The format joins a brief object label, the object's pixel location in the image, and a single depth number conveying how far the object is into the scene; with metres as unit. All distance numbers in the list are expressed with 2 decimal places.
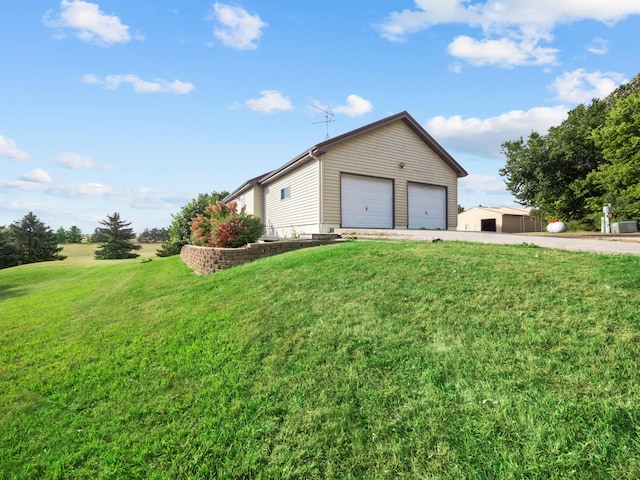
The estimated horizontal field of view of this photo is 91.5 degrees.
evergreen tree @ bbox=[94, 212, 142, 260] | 36.69
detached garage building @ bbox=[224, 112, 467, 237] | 12.16
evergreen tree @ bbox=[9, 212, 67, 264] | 34.38
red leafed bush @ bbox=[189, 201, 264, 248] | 9.20
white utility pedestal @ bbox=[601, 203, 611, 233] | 18.73
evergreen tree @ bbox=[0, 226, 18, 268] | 30.03
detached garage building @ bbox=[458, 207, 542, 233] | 37.56
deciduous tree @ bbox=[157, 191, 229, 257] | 23.52
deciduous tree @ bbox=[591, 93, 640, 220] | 20.75
